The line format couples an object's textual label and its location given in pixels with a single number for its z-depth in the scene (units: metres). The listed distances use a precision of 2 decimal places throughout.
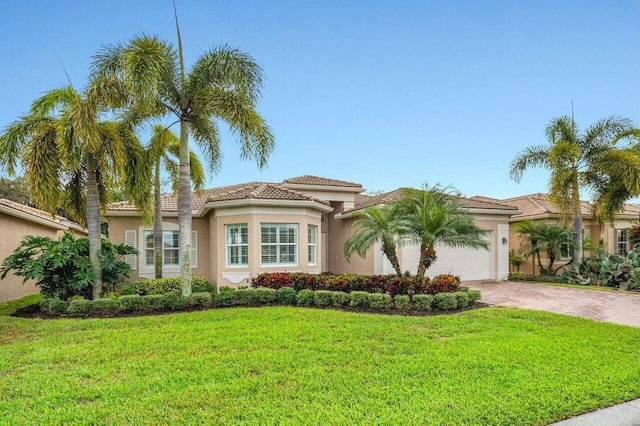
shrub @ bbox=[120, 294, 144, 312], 10.32
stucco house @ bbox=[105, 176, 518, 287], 13.83
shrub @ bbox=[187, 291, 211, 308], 10.80
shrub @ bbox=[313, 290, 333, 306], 10.88
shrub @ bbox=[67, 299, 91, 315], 10.00
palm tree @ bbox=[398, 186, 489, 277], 11.21
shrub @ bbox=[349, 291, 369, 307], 10.61
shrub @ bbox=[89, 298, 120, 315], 10.15
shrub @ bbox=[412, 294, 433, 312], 10.09
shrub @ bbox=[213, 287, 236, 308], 10.95
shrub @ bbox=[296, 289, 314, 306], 11.03
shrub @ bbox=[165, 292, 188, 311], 10.59
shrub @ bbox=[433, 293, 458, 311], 10.19
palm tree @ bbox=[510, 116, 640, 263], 16.53
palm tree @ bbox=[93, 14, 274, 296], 10.72
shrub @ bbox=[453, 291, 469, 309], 10.45
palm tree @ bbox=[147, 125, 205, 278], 12.70
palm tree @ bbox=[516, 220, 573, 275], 18.39
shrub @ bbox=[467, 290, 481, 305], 11.03
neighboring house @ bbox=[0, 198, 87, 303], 13.56
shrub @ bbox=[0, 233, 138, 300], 10.67
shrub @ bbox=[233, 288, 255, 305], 11.12
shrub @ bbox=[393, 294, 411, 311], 10.21
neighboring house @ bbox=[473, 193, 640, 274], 20.69
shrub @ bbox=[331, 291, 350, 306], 10.77
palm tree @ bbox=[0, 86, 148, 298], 10.25
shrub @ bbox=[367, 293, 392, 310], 10.31
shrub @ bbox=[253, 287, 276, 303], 11.23
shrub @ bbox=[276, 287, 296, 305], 11.28
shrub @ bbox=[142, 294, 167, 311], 10.45
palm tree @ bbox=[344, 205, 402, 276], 11.40
